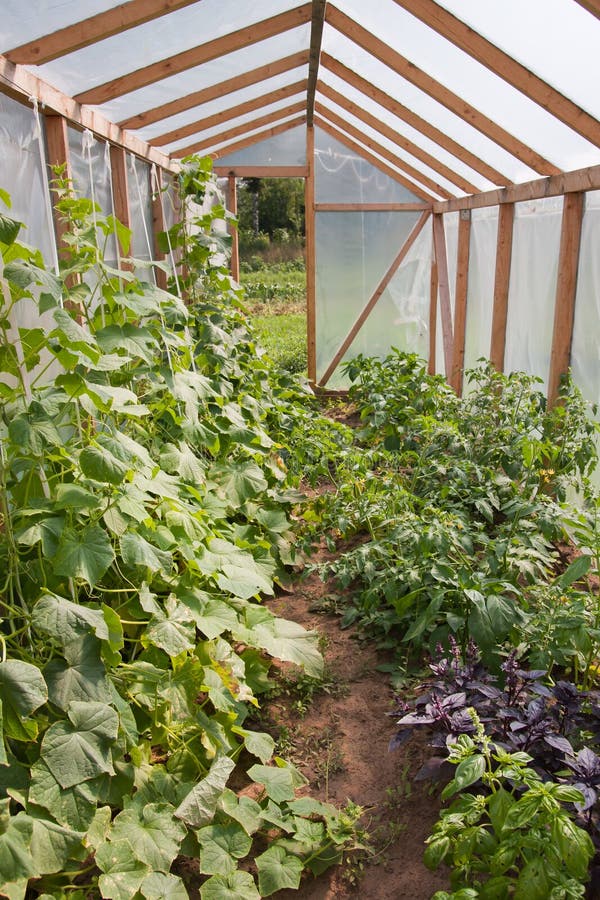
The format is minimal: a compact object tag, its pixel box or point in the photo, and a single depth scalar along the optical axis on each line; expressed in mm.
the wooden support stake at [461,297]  6809
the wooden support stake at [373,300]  8211
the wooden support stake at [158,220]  5867
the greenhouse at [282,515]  1859
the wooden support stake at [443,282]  7516
